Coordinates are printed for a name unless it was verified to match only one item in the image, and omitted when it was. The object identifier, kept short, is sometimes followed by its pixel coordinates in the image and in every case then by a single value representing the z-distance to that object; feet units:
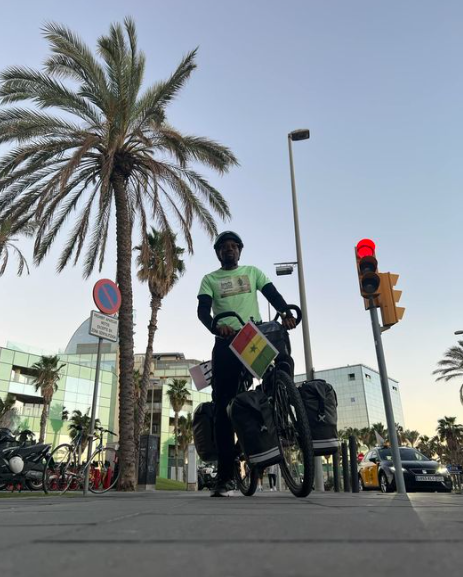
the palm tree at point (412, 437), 302.04
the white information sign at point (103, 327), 22.71
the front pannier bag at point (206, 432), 14.40
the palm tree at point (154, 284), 75.72
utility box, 46.60
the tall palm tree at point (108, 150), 39.65
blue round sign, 22.76
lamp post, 36.29
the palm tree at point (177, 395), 166.40
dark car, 33.53
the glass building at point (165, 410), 210.38
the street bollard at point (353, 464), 28.22
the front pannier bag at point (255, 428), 10.64
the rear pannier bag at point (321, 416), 10.76
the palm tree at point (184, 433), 195.52
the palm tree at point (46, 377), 138.00
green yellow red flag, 11.09
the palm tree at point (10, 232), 44.07
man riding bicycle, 13.37
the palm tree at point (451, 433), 207.72
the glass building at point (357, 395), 350.43
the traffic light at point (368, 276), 18.04
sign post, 22.61
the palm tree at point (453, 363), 111.75
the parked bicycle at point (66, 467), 25.64
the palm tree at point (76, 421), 154.61
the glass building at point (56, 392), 144.77
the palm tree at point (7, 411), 125.90
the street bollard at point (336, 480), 33.47
